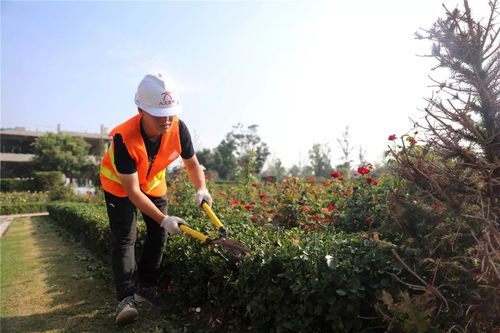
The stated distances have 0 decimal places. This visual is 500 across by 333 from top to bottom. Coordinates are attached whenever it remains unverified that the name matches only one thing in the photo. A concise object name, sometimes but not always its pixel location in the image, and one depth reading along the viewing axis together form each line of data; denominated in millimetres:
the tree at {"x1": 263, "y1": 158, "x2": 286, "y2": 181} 33875
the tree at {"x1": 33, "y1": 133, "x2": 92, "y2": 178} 34625
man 2654
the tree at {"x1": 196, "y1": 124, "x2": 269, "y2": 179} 47531
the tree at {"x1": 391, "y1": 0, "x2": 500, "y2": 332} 1515
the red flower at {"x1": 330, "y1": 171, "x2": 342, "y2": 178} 4746
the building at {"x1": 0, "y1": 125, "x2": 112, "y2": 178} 39719
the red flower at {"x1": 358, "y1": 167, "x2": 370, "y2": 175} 4062
